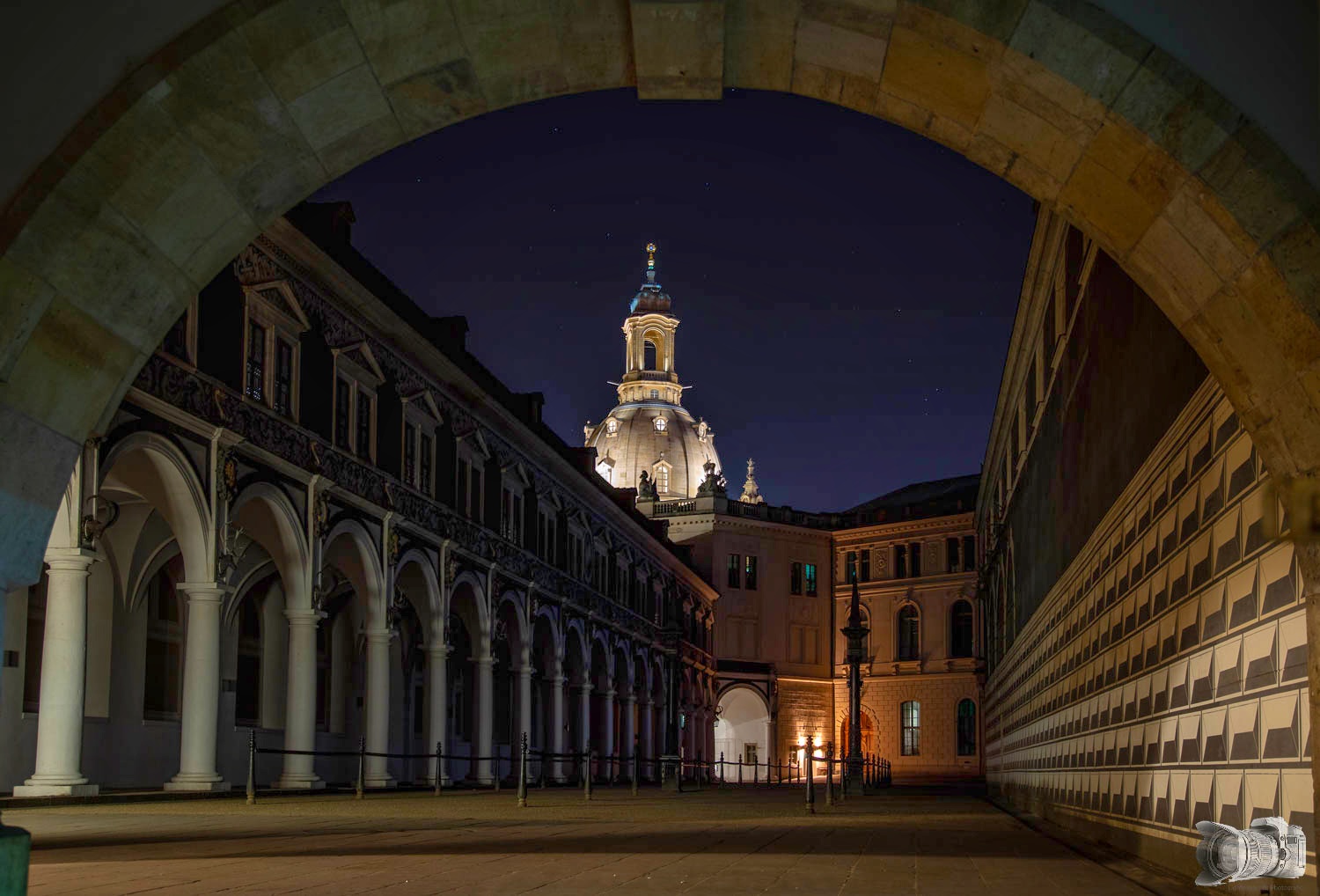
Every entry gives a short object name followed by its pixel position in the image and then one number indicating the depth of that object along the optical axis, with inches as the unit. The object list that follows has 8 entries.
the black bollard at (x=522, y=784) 868.1
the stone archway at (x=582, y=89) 205.5
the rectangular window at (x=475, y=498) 1433.3
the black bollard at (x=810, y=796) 828.0
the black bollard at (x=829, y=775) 960.4
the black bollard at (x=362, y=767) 949.7
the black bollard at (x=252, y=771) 774.7
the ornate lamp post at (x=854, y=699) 1288.1
